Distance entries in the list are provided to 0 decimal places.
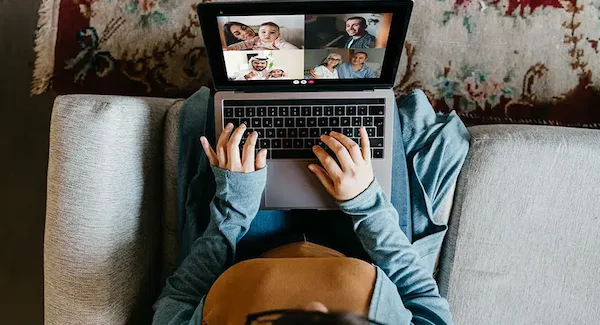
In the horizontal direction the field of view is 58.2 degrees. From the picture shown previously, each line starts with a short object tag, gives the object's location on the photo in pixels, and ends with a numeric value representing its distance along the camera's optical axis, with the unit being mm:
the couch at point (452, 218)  964
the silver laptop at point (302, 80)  878
